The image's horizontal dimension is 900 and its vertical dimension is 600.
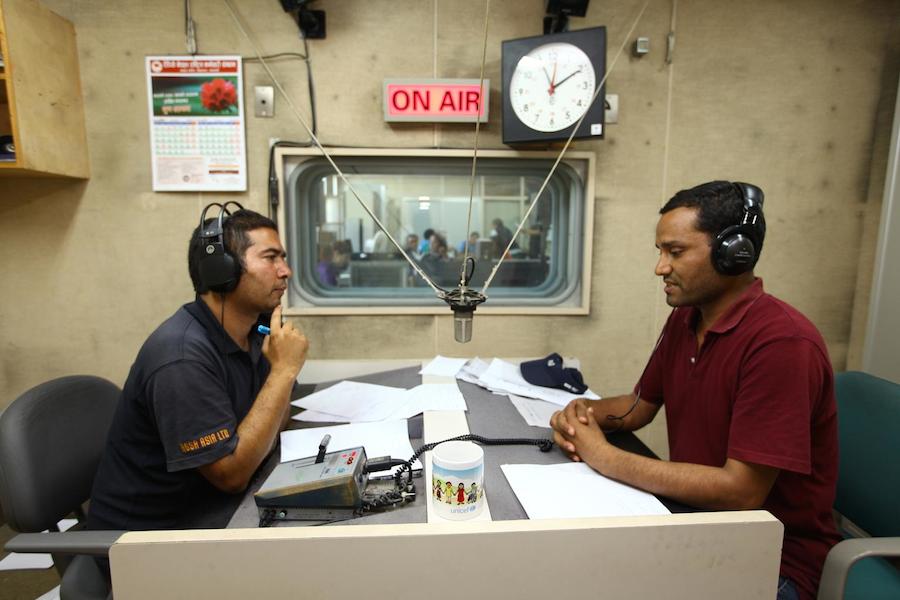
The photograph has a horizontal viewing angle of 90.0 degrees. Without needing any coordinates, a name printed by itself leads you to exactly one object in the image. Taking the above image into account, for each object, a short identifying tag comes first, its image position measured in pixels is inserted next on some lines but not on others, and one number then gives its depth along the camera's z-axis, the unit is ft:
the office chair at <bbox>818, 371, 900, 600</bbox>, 3.48
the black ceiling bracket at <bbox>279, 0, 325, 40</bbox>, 5.88
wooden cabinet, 5.21
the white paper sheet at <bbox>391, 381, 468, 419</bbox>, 4.50
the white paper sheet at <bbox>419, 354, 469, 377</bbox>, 5.64
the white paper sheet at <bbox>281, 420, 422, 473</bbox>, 3.70
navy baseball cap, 5.20
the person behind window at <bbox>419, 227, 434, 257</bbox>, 6.99
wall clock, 5.83
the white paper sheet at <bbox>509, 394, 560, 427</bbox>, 4.28
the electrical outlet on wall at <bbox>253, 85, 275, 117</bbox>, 6.19
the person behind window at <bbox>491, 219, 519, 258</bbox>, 7.02
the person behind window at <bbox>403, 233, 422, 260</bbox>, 7.00
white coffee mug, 2.63
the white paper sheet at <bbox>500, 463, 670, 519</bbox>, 2.85
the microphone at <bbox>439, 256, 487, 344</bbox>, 3.87
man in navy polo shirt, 3.15
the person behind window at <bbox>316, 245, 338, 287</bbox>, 6.95
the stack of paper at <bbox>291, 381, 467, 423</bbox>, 4.51
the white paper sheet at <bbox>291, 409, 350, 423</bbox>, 4.49
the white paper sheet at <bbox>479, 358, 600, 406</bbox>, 4.93
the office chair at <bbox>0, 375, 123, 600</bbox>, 3.31
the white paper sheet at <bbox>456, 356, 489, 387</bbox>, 5.44
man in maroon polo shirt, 2.96
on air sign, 6.13
